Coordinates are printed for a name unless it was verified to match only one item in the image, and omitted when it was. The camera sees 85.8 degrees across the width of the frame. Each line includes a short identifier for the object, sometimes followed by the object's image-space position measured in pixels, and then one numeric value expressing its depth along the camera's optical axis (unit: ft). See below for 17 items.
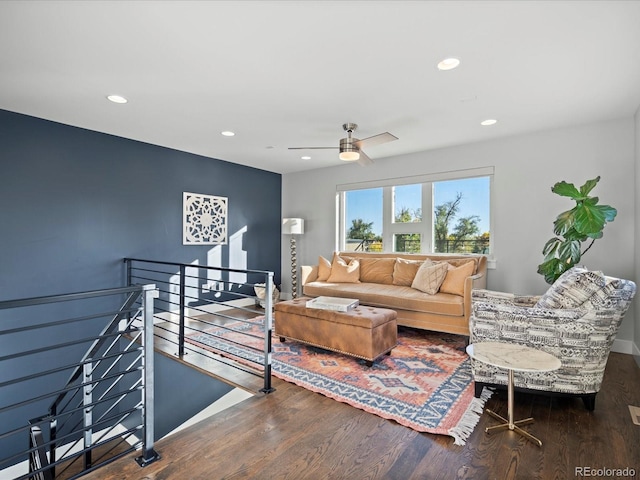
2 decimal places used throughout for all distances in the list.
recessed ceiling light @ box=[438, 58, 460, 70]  8.09
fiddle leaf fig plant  10.76
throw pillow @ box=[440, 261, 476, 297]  13.34
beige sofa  12.56
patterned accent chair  7.39
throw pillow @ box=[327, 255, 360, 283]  16.83
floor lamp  19.52
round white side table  6.35
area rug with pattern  7.60
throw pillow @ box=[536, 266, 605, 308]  7.83
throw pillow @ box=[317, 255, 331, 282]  17.42
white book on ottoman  11.00
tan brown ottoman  10.17
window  15.44
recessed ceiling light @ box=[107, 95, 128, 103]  10.18
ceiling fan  11.28
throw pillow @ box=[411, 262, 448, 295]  13.76
